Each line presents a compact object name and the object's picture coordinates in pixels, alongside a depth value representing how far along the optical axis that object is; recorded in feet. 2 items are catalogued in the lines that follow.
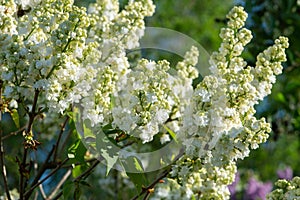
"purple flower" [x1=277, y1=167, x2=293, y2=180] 18.87
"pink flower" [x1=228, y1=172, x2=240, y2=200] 16.25
